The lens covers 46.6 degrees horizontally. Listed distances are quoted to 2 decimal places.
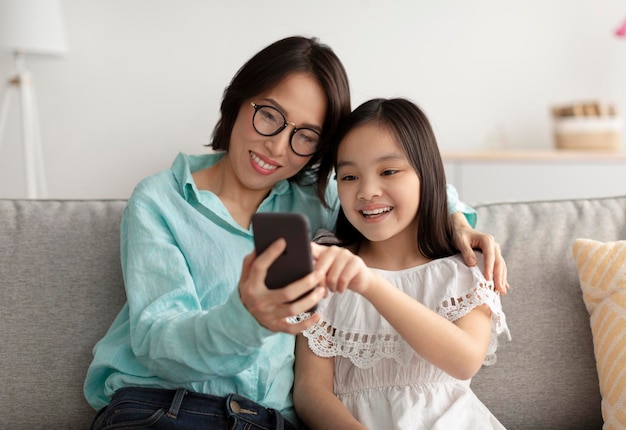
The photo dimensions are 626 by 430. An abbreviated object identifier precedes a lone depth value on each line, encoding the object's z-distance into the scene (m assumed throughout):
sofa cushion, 1.51
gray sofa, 1.55
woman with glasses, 1.25
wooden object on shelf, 3.38
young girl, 1.42
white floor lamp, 3.01
